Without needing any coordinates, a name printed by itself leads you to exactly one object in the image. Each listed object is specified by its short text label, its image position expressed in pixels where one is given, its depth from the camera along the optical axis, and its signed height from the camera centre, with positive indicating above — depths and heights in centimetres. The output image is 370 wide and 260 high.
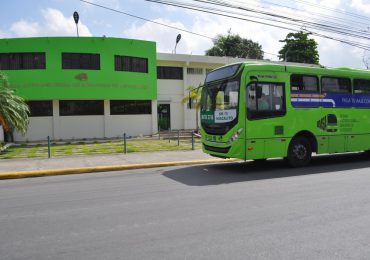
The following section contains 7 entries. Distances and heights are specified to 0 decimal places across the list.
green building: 2344 +296
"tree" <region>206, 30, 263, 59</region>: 5641 +1281
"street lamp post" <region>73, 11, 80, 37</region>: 2744 +886
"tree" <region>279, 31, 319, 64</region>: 5159 +1124
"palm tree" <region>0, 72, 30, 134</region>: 1661 +70
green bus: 1036 +31
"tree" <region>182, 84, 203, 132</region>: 2791 +174
